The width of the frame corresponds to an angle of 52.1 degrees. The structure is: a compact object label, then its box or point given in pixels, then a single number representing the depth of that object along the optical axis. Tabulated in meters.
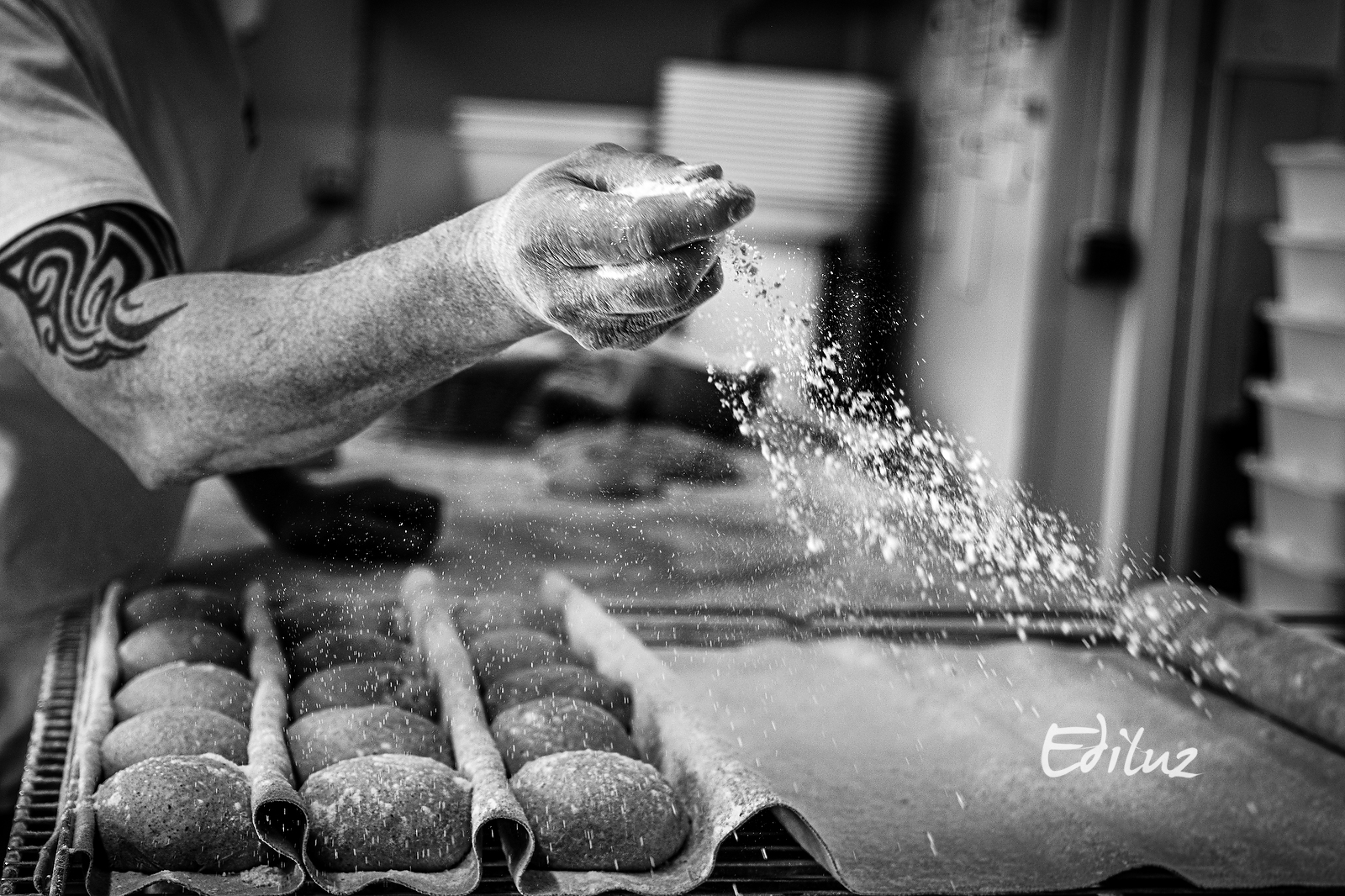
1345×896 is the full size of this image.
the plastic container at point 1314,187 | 2.62
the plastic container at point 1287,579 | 2.80
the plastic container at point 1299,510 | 2.76
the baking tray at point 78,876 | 1.01
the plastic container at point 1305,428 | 2.71
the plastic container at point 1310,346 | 2.68
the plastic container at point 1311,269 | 2.66
